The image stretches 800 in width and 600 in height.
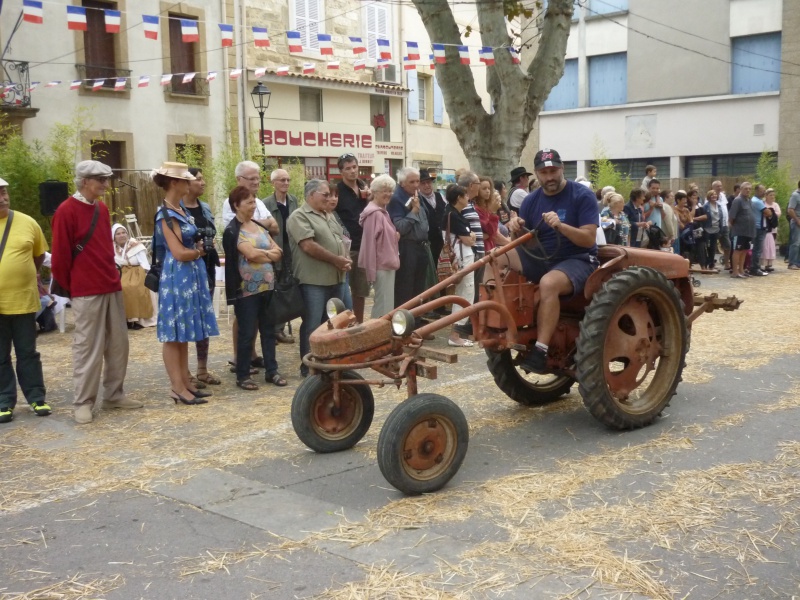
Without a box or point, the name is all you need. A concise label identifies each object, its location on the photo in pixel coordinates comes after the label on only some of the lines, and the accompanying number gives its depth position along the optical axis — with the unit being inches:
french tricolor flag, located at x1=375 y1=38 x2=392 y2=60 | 611.8
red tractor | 197.2
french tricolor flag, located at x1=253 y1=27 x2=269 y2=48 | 573.0
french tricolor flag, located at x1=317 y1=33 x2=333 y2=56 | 633.1
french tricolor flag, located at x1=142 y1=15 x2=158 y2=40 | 531.7
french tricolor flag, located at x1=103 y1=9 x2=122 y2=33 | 538.2
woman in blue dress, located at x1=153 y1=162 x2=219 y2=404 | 283.3
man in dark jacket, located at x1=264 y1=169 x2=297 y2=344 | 349.1
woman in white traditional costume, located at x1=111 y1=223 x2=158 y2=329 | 450.9
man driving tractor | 233.9
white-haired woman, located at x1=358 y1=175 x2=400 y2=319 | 348.2
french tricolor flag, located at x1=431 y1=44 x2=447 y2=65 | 523.2
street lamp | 826.8
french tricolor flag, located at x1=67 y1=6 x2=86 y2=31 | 496.6
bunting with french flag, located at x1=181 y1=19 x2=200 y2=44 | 585.3
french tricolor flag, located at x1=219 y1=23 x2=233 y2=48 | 544.8
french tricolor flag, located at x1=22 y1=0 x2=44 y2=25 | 444.1
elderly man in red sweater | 266.2
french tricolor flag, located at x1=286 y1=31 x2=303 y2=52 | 576.7
